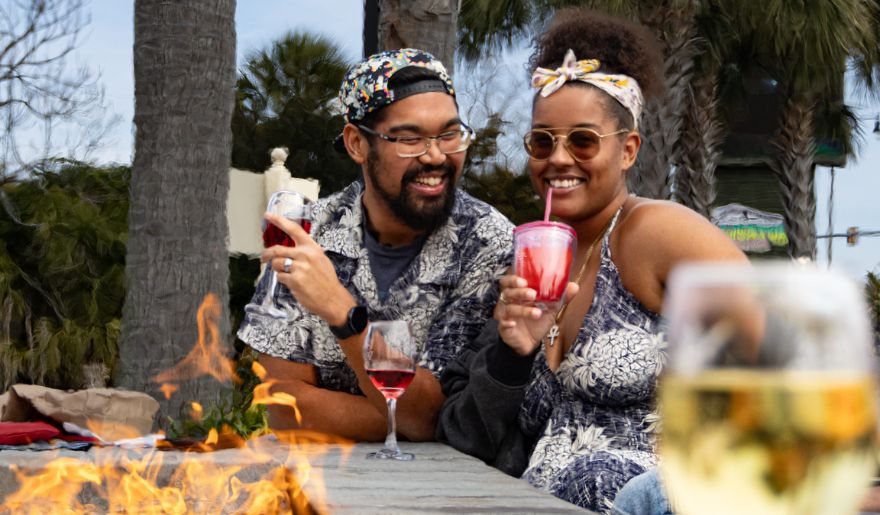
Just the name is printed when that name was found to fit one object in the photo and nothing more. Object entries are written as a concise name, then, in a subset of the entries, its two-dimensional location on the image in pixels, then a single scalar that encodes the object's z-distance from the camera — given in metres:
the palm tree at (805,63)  17.19
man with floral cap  3.44
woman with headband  2.70
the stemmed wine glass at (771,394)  0.70
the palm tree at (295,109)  23.33
